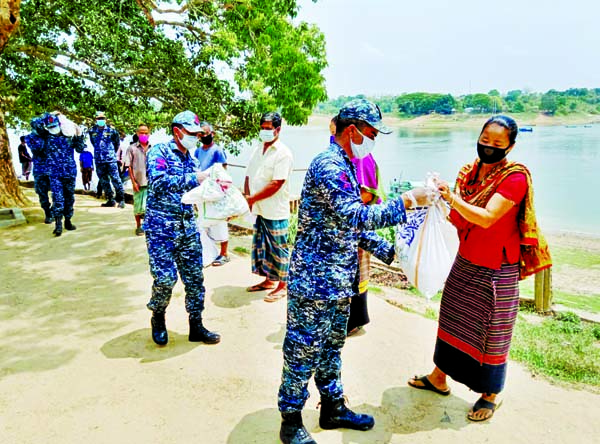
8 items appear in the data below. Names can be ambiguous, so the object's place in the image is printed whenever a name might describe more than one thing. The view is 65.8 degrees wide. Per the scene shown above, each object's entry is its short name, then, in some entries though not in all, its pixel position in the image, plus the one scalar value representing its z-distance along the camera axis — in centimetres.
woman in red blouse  247
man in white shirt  417
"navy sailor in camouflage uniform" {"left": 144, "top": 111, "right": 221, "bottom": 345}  326
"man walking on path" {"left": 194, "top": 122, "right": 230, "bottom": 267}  513
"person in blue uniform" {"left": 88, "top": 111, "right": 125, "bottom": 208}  855
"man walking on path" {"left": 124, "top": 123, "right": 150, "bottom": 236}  652
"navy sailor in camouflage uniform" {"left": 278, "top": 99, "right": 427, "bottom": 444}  213
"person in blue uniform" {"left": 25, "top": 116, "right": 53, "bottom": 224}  663
